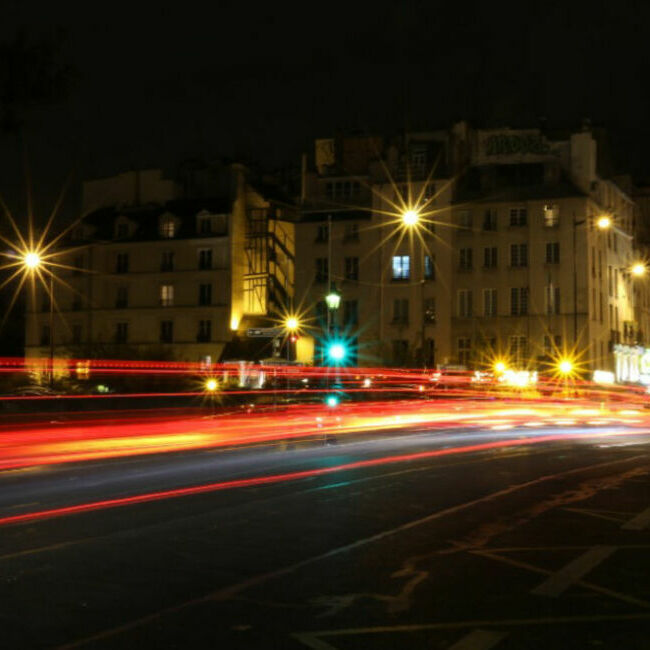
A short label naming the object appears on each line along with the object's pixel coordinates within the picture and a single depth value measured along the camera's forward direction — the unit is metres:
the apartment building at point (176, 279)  76.25
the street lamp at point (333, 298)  36.59
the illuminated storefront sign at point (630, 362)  73.31
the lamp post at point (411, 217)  37.96
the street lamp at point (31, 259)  43.94
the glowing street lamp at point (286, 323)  71.69
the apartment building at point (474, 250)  69.88
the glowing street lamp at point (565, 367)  64.62
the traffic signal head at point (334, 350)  35.91
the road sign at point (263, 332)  71.25
